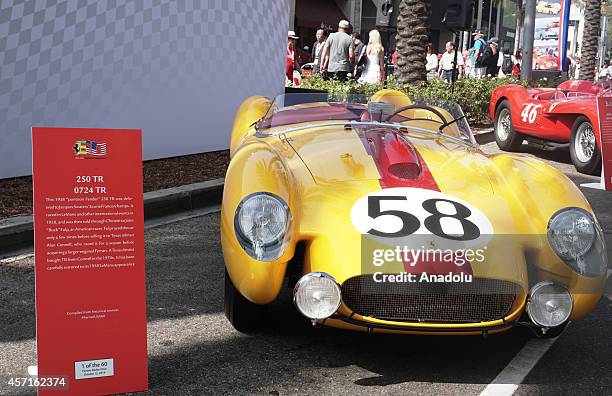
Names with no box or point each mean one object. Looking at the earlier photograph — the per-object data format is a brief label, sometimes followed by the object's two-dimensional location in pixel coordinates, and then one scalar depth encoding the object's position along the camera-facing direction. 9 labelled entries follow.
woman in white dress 14.79
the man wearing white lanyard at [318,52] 17.83
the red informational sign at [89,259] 2.83
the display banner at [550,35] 23.94
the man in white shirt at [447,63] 19.93
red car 9.44
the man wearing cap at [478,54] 19.36
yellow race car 3.18
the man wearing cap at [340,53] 14.26
